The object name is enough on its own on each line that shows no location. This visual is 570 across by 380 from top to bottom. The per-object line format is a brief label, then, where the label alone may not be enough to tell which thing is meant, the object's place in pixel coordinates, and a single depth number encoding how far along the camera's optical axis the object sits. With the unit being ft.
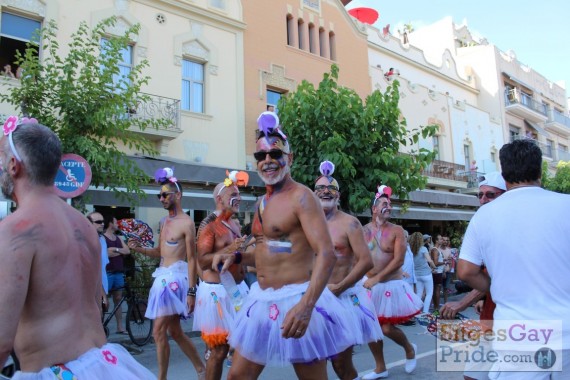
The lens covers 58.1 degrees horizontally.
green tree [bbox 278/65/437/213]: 39.83
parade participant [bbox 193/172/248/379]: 16.33
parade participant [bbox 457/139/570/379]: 8.68
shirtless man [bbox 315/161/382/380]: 15.02
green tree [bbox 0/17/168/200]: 27.58
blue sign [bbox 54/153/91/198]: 23.99
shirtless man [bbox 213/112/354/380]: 10.46
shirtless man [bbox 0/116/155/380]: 6.55
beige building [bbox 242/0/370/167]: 58.03
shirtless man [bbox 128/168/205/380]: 17.52
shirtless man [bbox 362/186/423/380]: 19.89
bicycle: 26.97
